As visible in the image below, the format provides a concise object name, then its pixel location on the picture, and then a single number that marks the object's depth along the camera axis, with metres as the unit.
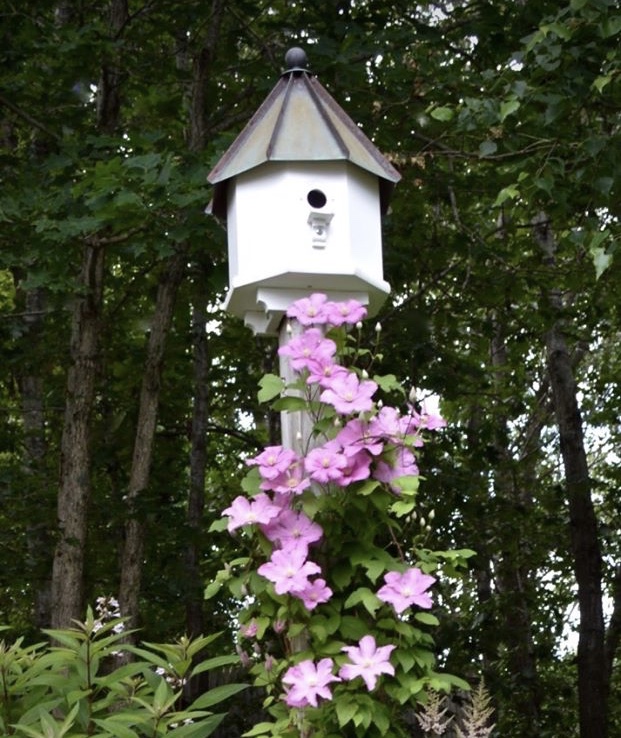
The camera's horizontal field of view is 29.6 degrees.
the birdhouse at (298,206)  2.98
